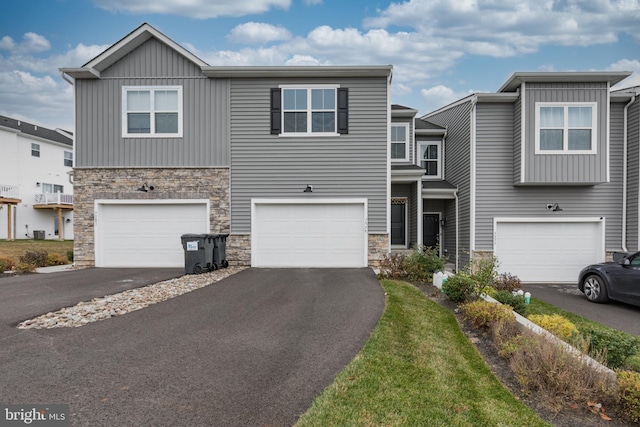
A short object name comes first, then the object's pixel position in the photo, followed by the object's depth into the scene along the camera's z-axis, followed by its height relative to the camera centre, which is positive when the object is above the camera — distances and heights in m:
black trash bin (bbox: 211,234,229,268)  10.88 -1.21
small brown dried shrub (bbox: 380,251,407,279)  9.71 -1.54
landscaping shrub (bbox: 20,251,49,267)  11.59 -1.56
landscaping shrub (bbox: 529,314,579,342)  4.93 -1.62
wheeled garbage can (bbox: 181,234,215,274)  10.35 -1.21
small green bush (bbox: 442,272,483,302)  7.03 -1.52
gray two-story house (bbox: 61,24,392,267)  11.51 +1.64
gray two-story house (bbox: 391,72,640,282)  11.54 +1.23
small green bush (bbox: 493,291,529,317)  6.66 -1.68
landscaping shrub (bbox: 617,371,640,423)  3.20 -1.66
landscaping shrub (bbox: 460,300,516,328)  5.34 -1.54
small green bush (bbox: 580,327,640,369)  4.18 -1.58
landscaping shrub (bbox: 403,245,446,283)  9.52 -1.47
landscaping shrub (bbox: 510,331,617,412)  3.48 -1.66
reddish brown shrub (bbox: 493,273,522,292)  9.11 -1.87
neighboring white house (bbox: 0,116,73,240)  22.94 +1.85
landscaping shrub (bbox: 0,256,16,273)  10.70 -1.60
